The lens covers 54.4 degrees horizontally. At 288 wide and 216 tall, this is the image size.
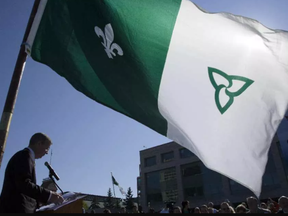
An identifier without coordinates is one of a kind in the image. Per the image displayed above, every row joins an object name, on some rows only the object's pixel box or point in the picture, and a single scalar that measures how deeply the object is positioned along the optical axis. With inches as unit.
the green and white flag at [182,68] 114.6
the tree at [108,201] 2241.8
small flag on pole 1482.5
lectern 94.3
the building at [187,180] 1283.2
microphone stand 107.8
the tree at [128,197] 2818.2
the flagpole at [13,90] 117.3
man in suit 88.7
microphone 112.6
